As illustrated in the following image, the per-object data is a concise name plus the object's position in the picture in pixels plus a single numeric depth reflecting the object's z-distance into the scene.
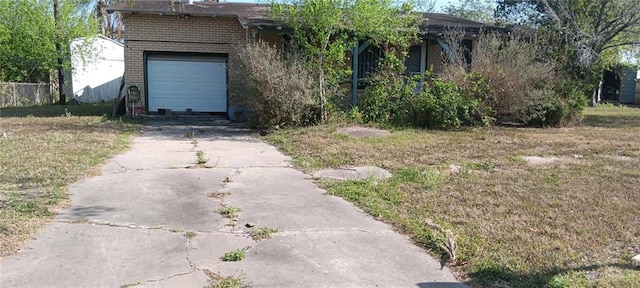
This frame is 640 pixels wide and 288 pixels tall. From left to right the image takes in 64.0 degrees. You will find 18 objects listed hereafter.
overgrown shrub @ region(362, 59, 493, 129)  14.15
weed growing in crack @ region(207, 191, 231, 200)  6.74
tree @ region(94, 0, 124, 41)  43.34
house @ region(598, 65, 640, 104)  35.47
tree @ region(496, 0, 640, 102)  18.01
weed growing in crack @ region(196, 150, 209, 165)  9.23
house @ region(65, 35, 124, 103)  27.37
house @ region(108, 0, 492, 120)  17.89
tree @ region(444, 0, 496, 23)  42.44
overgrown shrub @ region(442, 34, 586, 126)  14.55
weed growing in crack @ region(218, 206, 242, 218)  5.88
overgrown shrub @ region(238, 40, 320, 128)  13.40
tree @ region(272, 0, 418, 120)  13.36
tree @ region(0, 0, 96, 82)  25.14
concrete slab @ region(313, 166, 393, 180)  8.14
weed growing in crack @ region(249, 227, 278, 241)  5.14
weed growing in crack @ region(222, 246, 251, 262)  4.50
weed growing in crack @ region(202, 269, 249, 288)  3.94
